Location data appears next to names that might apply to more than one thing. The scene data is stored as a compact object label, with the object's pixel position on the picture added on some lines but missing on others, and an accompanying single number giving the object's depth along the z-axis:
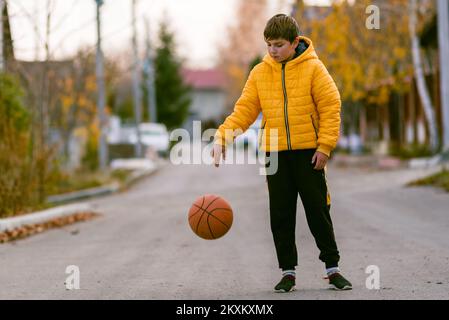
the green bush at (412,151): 28.48
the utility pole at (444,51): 24.23
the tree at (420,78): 28.33
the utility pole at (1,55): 15.51
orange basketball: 7.45
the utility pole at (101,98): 28.84
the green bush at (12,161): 13.54
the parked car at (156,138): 50.91
